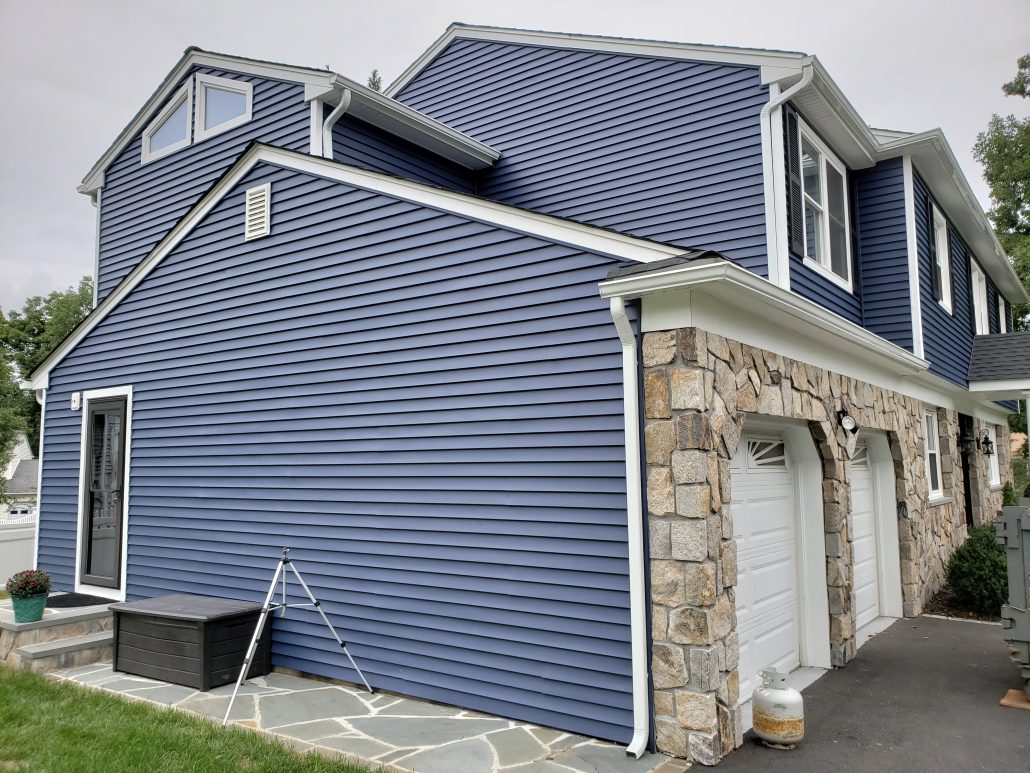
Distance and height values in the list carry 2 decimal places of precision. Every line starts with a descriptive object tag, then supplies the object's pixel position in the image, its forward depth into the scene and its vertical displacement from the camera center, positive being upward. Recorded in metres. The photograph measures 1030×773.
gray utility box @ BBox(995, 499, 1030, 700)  5.43 -0.99
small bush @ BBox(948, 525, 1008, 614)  8.43 -1.45
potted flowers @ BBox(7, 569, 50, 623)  6.48 -1.20
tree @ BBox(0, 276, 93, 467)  33.25 +5.88
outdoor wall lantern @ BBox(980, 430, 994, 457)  13.00 +0.09
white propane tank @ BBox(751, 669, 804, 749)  4.47 -1.61
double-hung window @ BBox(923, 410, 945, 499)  10.47 -0.03
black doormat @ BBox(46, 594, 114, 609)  7.40 -1.47
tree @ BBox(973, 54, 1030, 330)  21.88 +8.40
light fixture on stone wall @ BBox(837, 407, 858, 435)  6.51 +0.26
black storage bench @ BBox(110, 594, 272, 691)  5.75 -1.48
